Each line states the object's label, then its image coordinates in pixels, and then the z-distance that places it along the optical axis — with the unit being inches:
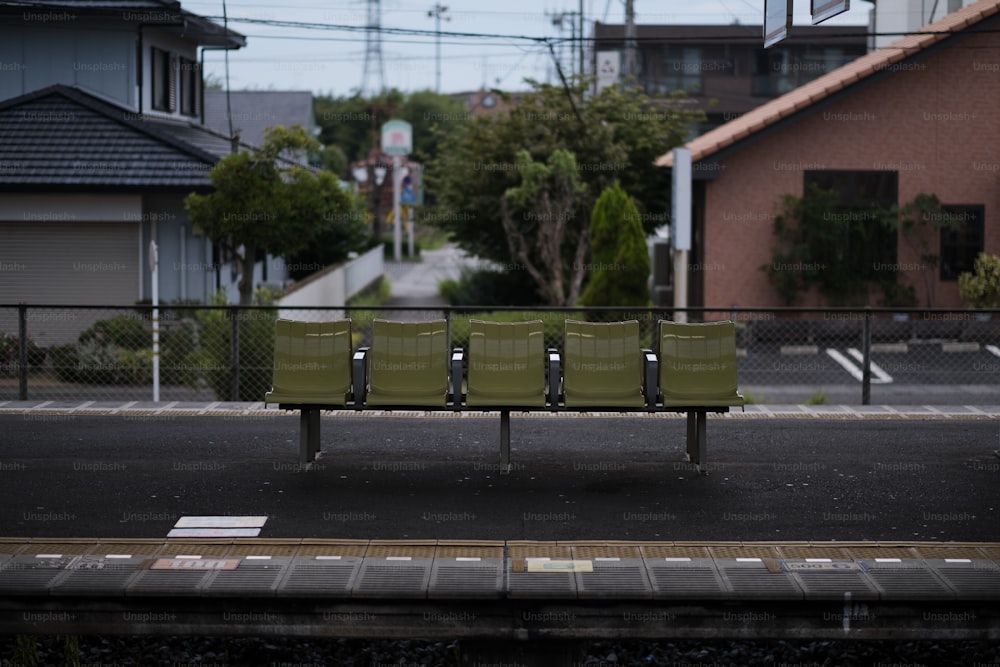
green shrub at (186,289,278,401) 658.2
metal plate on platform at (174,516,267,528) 372.8
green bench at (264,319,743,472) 437.1
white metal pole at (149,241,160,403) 679.7
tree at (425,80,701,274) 1215.6
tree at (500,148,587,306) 1123.3
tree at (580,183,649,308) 973.2
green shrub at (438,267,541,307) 1336.1
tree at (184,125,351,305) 839.1
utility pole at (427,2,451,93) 1984.0
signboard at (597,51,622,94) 1813.5
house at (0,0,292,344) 931.3
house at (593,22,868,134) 2527.1
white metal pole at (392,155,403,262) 2361.3
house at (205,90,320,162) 2237.9
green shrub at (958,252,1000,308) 997.7
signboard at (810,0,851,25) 432.1
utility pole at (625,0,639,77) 1579.7
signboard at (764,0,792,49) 467.5
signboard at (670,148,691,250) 843.4
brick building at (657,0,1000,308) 1060.5
